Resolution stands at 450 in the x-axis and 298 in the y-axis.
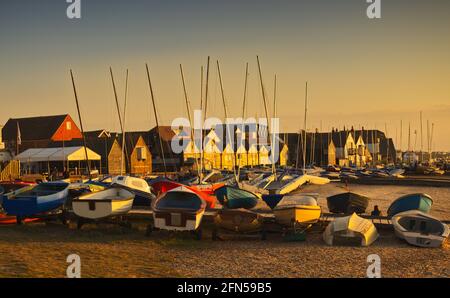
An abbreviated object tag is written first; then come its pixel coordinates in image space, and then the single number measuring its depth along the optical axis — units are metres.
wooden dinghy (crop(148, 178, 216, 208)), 27.75
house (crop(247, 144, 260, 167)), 79.19
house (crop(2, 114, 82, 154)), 64.06
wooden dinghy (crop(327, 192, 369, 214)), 25.09
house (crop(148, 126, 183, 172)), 69.62
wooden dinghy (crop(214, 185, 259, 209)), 25.56
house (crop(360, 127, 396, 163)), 119.75
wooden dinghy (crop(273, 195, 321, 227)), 20.34
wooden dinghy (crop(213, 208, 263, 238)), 20.12
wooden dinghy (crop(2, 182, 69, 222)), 21.86
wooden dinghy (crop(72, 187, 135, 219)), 20.91
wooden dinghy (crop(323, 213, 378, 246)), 18.38
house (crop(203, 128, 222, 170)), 69.93
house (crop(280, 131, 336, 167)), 89.22
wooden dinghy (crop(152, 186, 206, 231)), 19.27
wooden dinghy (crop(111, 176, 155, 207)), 27.23
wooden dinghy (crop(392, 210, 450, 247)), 18.12
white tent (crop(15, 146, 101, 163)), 50.72
